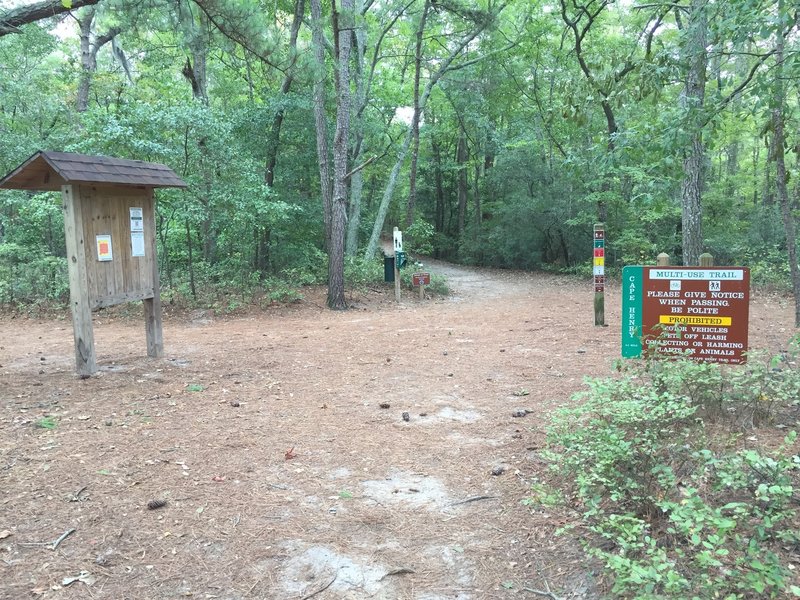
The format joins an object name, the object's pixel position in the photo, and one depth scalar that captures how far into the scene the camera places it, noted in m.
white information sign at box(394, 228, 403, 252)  14.07
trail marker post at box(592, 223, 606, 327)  9.08
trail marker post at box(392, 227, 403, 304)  13.97
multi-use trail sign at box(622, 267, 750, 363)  5.09
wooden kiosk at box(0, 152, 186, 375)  6.10
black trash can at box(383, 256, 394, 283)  15.41
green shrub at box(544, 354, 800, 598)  2.15
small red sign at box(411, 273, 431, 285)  14.71
